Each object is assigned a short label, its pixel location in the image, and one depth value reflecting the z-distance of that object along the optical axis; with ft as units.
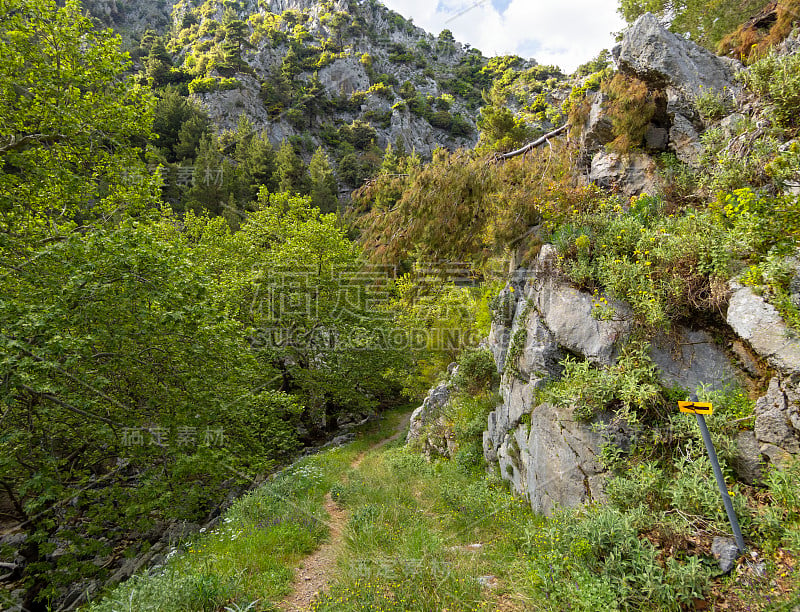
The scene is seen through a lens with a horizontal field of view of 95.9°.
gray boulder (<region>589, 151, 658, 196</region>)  21.75
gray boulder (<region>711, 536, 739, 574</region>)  10.57
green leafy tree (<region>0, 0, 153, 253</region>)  26.17
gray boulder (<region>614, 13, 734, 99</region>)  21.61
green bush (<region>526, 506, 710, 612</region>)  10.44
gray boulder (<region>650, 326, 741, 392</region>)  14.73
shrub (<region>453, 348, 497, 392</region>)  33.50
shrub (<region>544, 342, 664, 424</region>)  15.03
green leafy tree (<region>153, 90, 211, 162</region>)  119.34
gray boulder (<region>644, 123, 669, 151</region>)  22.22
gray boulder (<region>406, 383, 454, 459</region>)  33.58
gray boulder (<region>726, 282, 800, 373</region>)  12.28
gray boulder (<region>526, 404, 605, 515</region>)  15.61
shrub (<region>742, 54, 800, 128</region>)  17.12
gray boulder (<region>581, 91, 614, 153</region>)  23.82
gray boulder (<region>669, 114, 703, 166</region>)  20.61
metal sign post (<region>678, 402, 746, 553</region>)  10.34
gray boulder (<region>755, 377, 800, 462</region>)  11.57
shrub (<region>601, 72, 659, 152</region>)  21.79
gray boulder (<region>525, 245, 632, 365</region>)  17.08
